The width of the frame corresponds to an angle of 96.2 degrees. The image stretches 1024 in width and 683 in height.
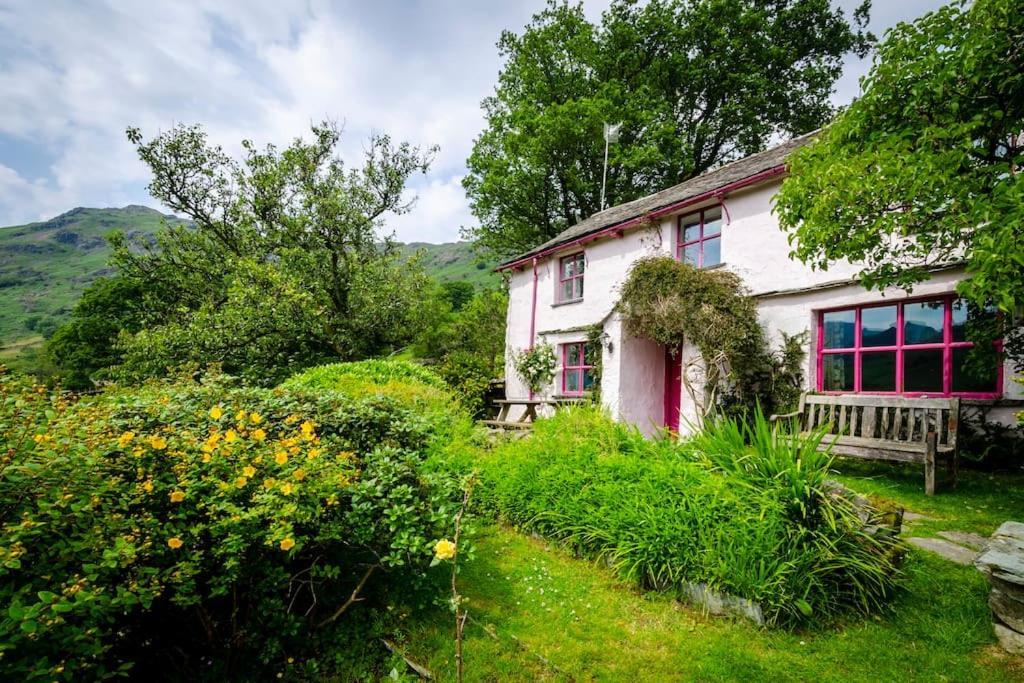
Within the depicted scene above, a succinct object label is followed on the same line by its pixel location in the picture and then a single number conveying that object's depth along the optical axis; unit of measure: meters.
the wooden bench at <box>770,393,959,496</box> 6.02
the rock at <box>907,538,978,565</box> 3.93
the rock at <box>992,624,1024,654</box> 2.78
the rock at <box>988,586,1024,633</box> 2.82
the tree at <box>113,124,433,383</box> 16.58
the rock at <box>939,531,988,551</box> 4.21
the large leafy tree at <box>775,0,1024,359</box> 4.32
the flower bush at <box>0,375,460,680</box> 1.88
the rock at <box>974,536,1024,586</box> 2.74
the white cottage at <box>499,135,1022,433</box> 7.44
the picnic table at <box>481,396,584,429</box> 9.91
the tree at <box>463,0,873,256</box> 23.31
